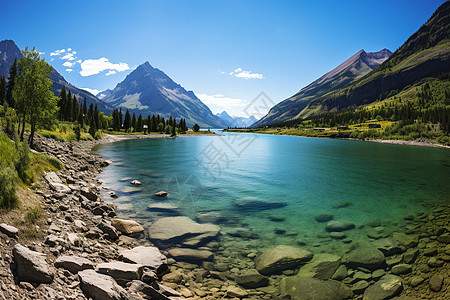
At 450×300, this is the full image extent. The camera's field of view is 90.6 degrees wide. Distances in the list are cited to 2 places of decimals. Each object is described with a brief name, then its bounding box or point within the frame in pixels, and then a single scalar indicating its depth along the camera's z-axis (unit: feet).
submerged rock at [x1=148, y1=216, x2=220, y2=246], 46.91
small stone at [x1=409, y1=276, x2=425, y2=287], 34.58
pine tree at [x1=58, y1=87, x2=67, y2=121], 380.43
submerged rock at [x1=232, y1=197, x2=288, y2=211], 73.32
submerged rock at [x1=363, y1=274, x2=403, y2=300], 32.06
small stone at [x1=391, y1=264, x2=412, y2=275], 37.63
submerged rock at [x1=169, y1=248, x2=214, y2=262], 40.40
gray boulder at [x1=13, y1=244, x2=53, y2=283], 22.38
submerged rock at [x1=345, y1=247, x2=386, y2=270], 39.51
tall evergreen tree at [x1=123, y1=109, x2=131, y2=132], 558.15
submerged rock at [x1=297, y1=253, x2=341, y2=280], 36.91
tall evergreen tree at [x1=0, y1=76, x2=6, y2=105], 325.79
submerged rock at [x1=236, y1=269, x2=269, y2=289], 34.17
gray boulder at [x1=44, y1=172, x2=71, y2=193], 55.97
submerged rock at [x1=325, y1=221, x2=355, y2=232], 56.24
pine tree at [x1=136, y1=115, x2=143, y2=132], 576.32
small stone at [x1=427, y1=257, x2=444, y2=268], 39.29
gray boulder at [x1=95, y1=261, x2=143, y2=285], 28.43
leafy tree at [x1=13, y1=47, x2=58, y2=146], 103.04
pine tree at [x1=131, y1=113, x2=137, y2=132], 574.15
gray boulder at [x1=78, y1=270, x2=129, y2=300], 23.44
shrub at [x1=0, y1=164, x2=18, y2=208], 32.39
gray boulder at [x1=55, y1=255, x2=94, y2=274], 27.04
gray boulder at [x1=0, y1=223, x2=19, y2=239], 26.91
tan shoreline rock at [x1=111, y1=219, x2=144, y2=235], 48.52
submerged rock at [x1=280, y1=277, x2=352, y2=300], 32.14
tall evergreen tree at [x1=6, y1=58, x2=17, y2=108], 277.48
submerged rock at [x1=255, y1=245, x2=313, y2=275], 38.14
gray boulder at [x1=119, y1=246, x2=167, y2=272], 34.63
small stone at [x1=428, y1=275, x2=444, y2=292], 33.37
